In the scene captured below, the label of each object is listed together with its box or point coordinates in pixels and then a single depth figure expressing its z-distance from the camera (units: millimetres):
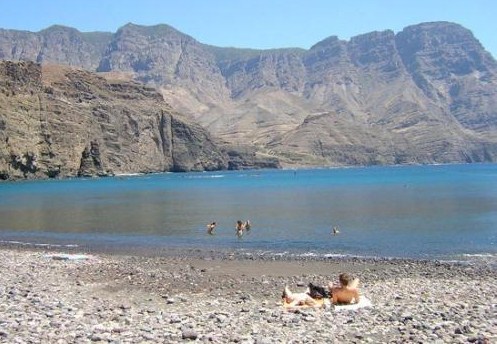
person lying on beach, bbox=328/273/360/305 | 19812
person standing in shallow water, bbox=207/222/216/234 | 50938
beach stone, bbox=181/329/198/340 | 15266
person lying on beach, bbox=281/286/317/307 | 19750
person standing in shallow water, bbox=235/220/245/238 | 49031
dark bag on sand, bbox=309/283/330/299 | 20609
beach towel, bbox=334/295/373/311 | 19103
